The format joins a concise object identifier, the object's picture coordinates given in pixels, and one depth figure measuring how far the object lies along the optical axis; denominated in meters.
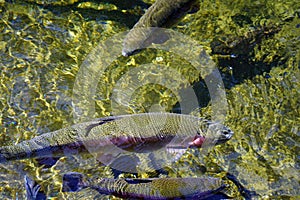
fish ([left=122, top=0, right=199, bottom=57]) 9.74
